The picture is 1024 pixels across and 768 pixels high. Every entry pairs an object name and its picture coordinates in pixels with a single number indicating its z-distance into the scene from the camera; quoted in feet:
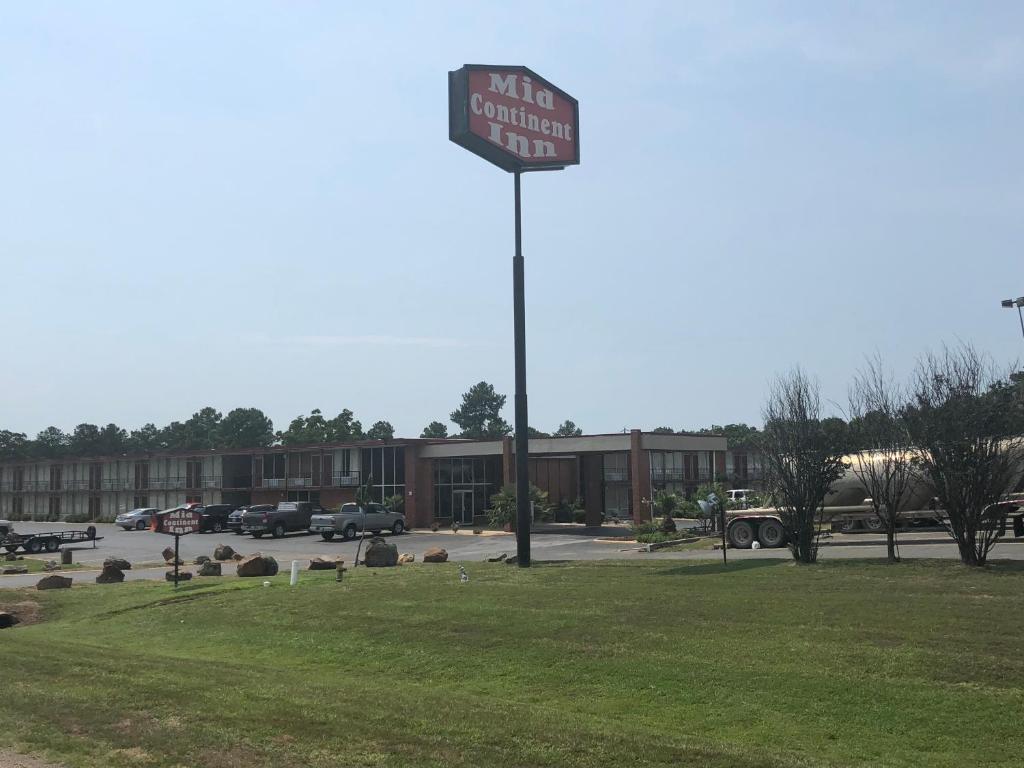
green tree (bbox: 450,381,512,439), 538.88
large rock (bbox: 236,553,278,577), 84.79
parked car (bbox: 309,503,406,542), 154.81
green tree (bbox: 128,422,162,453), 449.89
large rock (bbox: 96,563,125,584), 90.48
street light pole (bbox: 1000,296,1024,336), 108.78
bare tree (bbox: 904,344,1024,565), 60.34
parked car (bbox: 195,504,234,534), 186.60
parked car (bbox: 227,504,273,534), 178.19
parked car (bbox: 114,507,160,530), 204.64
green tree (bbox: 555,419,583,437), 500.33
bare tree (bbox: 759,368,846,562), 69.92
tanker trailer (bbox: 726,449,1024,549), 93.71
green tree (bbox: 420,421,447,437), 503.61
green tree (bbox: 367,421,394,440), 461.37
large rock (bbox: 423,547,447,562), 94.63
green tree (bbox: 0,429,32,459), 368.27
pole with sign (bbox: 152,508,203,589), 76.82
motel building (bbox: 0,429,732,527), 176.96
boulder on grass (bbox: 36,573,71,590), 84.64
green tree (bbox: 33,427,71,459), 390.71
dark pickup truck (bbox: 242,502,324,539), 162.81
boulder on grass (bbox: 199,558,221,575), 89.80
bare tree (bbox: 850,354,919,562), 68.95
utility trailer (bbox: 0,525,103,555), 137.28
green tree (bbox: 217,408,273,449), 438.81
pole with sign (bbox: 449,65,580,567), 83.87
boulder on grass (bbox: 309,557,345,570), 87.45
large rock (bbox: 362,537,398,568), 91.40
